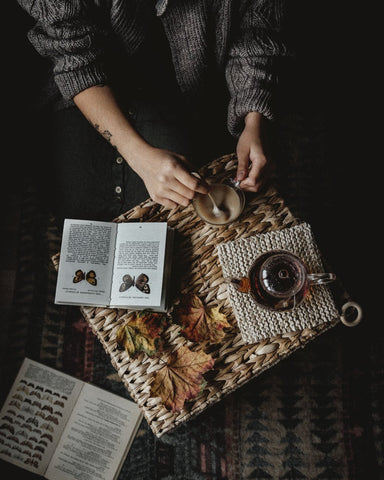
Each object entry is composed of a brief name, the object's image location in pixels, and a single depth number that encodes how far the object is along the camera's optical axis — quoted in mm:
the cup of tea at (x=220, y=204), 893
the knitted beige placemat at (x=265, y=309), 834
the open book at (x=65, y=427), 1165
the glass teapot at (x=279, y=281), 818
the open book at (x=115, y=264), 871
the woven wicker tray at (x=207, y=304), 850
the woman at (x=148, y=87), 862
